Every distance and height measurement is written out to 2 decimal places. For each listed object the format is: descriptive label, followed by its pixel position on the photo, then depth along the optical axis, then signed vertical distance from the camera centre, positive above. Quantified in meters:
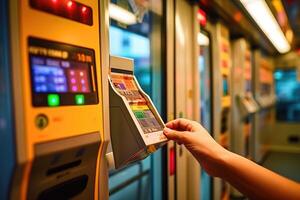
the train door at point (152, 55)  1.91 +0.29
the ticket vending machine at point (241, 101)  4.00 -0.15
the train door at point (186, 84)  2.29 +0.07
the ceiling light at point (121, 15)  1.80 +0.51
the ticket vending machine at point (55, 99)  0.78 -0.02
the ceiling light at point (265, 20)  2.69 +0.84
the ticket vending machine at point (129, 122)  1.14 -0.12
